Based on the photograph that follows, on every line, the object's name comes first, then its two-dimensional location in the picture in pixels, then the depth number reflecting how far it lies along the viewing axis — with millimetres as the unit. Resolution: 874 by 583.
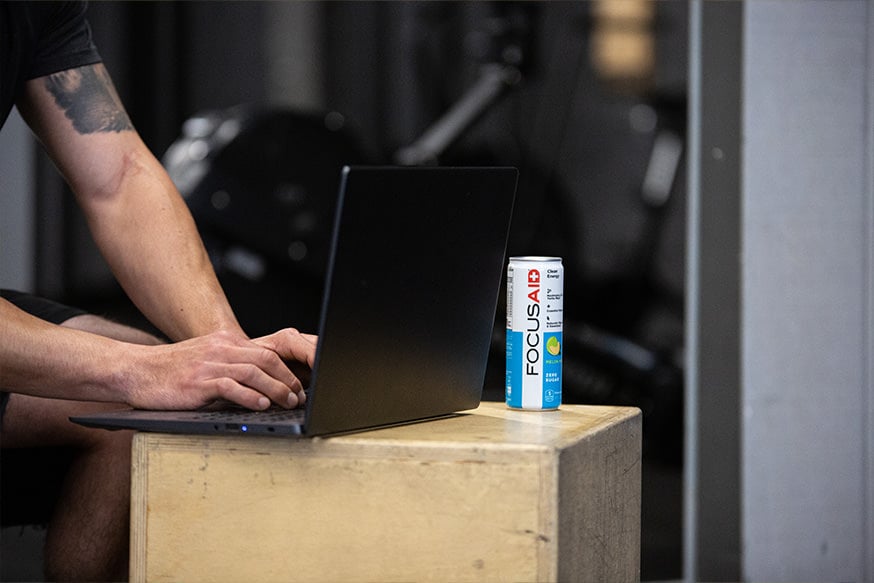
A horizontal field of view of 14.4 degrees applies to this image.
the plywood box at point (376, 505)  3215
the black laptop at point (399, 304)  3224
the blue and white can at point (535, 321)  3407
